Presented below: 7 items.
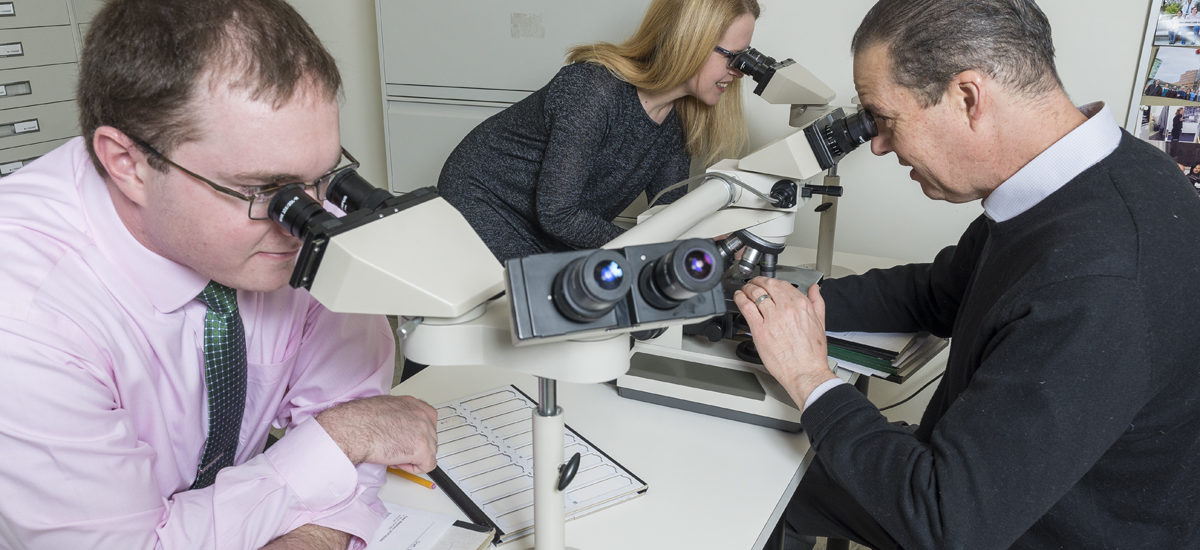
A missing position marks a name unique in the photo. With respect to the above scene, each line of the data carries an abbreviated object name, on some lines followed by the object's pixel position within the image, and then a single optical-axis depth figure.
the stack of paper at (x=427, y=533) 0.97
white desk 1.04
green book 1.44
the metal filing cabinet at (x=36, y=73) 3.32
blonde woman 1.99
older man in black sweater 0.95
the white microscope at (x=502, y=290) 0.68
